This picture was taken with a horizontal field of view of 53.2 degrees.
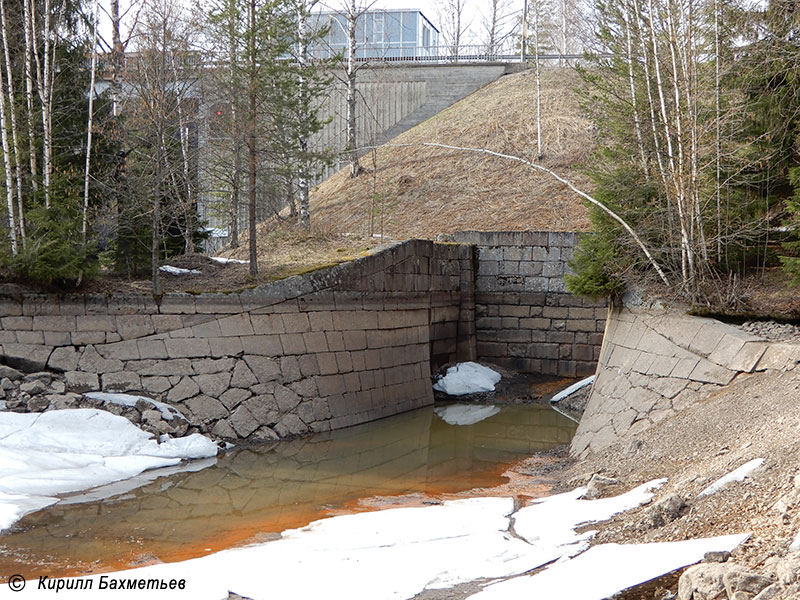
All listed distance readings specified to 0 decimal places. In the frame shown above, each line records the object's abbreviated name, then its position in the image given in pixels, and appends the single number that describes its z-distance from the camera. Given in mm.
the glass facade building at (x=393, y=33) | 37219
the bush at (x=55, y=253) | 11516
